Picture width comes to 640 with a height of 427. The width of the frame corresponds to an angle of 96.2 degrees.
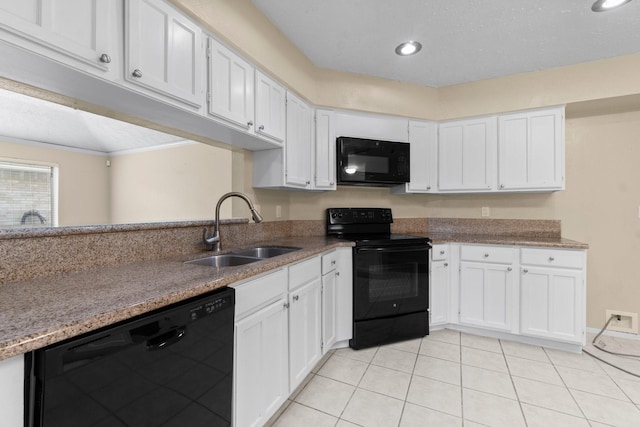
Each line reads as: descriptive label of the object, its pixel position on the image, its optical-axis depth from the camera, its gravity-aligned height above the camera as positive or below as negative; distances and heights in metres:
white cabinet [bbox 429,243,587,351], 2.38 -0.71
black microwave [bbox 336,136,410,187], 2.80 +0.51
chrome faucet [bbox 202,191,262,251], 1.87 -0.14
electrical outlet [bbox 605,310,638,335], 2.67 -1.04
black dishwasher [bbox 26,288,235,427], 0.68 -0.47
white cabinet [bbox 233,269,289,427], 1.29 -0.69
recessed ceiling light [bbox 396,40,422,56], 2.36 +1.38
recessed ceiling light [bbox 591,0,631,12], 1.83 +1.35
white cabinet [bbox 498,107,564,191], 2.68 +0.60
